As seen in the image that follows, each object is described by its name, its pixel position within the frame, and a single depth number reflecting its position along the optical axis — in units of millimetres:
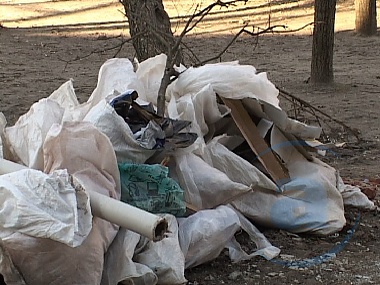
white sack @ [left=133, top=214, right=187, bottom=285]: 5235
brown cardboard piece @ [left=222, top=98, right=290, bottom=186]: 6774
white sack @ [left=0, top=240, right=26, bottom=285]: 4718
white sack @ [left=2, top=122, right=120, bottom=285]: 4772
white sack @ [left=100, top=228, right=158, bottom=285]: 5083
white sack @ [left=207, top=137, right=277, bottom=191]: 6527
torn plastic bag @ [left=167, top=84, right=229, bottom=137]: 6663
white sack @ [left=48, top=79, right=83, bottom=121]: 6890
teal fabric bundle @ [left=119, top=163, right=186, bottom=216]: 5618
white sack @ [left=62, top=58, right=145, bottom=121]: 6720
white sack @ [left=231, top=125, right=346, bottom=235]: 6487
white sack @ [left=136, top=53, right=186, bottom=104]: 7170
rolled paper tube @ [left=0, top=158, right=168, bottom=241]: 4481
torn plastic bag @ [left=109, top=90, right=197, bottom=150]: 6013
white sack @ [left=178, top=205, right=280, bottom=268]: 5712
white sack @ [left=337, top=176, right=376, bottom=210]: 7123
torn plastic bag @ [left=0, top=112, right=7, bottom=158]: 5944
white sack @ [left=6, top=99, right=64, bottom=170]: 5844
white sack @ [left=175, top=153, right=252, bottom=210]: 6135
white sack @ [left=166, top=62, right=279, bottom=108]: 6842
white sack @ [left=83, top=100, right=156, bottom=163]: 5936
